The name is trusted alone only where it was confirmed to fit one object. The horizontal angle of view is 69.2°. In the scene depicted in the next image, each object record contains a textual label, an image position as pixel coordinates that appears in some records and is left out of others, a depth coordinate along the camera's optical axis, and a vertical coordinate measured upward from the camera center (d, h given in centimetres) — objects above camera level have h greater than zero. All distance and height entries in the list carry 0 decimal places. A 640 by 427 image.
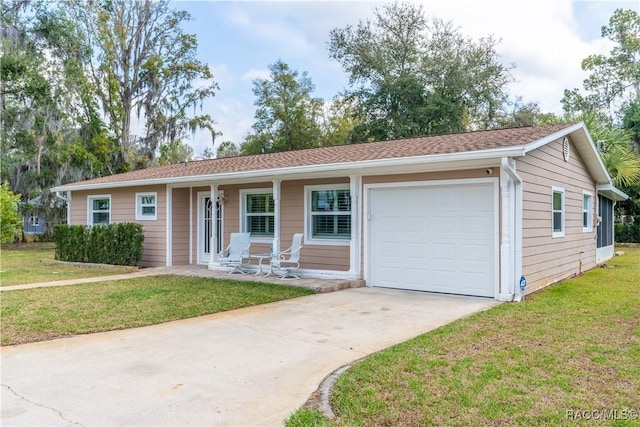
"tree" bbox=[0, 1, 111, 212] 1580 +437
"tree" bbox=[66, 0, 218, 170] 2341 +776
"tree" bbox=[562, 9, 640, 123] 3097 +979
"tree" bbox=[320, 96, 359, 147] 3051 +663
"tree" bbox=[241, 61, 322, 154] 3011 +693
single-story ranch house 768 +22
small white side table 1008 -92
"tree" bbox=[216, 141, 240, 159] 3588 +549
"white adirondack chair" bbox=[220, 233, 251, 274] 1030 -70
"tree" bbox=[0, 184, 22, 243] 1304 +7
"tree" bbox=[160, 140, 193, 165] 2530 +376
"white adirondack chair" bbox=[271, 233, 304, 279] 978 -88
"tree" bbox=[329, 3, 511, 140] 2536 +815
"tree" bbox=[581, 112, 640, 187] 1764 +250
